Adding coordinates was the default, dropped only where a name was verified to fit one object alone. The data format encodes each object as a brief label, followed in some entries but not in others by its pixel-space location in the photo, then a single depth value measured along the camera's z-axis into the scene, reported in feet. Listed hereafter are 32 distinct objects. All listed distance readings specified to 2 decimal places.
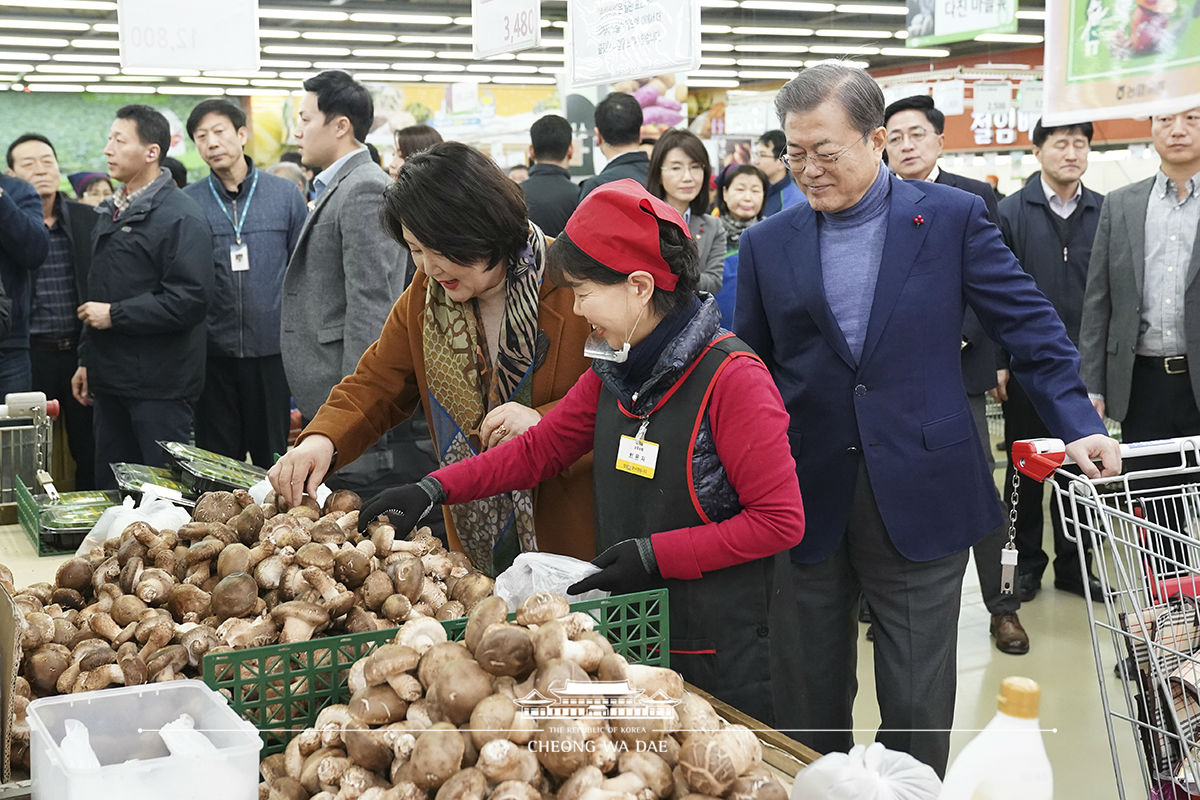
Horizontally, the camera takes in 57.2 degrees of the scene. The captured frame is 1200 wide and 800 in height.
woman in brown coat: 6.74
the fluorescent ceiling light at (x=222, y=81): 41.97
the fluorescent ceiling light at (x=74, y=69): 39.99
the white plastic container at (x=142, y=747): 3.73
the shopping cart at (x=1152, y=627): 5.58
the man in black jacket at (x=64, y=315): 16.55
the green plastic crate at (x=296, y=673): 4.50
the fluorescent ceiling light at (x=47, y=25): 32.71
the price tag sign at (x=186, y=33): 14.97
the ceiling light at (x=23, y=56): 39.37
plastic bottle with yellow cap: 3.19
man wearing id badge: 15.66
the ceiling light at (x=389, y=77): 39.27
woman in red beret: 5.62
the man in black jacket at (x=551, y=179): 15.69
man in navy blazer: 6.96
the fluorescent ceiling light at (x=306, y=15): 28.07
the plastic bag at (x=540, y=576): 5.68
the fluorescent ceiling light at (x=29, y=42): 35.96
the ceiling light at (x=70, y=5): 28.68
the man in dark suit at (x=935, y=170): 12.98
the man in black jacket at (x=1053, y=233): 14.21
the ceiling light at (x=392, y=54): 35.50
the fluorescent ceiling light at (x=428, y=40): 32.35
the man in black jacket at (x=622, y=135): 16.28
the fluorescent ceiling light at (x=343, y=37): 32.30
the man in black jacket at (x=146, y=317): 13.51
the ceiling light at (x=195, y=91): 44.74
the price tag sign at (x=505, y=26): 15.23
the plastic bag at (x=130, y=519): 7.39
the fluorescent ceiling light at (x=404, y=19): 30.35
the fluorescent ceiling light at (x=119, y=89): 47.57
